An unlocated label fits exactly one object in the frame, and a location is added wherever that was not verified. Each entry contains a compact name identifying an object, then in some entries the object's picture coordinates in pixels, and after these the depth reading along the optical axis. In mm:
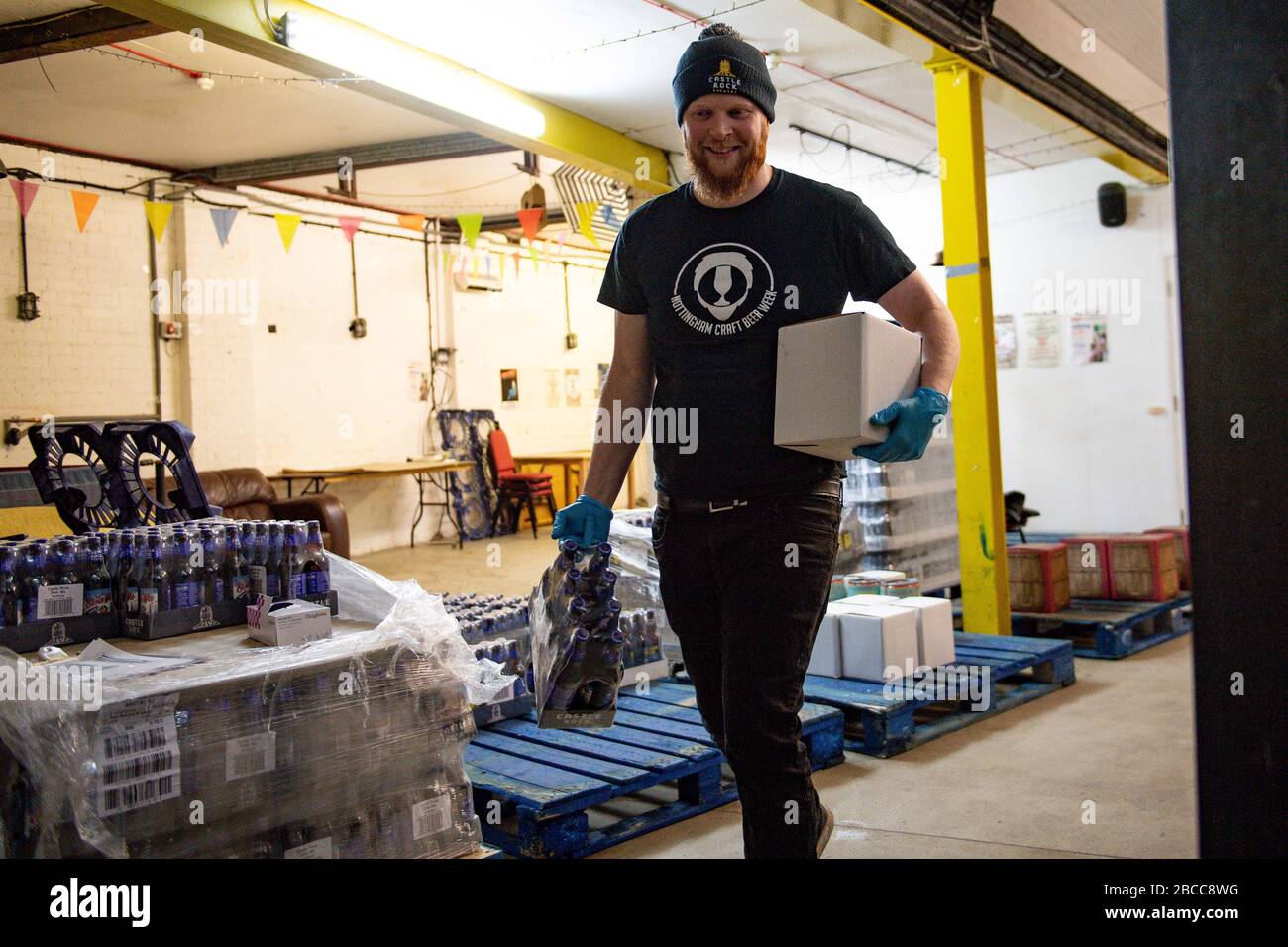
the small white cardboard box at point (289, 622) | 2797
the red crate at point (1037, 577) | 6293
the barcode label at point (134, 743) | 2287
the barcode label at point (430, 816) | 2777
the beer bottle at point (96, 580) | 2883
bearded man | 2051
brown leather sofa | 7738
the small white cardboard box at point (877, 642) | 4473
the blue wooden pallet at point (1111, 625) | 5766
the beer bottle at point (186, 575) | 2939
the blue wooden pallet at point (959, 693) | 4098
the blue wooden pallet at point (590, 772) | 3055
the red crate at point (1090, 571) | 6668
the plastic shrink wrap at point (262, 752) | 2285
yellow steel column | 5816
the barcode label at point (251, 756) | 2469
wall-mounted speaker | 9633
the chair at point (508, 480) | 12156
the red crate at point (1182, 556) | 7176
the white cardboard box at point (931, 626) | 4645
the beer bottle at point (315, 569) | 3145
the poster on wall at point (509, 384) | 13141
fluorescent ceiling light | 5383
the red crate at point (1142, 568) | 6500
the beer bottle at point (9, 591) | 2719
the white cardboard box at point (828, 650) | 4613
